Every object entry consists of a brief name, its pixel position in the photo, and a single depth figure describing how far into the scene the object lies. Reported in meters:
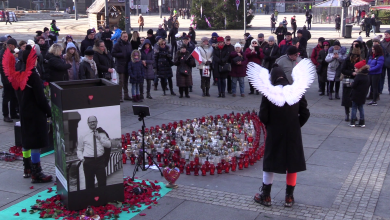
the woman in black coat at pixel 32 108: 6.69
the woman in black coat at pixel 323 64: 13.30
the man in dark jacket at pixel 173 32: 23.47
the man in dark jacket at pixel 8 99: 10.76
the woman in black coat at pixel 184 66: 13.19
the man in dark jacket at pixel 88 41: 15.43
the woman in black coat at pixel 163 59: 13.34
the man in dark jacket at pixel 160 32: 21.06
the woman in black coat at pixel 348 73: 10.67
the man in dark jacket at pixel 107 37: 18.03
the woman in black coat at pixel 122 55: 12.81
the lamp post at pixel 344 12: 29.17
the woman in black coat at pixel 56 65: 10.18
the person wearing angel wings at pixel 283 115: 5.70
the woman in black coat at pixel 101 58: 11.82
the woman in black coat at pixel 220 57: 13.28
